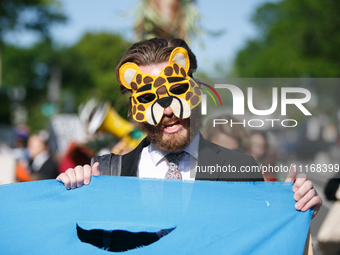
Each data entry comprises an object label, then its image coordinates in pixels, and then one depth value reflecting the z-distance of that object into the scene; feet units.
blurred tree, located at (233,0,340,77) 69.53
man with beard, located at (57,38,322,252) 6.29
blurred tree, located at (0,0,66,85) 63.93
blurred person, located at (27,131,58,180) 23.08
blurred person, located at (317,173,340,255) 9.90
